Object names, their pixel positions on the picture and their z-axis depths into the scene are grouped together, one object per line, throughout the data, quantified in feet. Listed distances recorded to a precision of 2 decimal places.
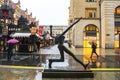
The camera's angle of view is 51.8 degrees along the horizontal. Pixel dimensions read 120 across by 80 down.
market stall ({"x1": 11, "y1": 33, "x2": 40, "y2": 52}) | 59.13
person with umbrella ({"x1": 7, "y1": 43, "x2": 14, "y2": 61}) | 38.31
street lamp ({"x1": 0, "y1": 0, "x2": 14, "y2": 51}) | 69.29
